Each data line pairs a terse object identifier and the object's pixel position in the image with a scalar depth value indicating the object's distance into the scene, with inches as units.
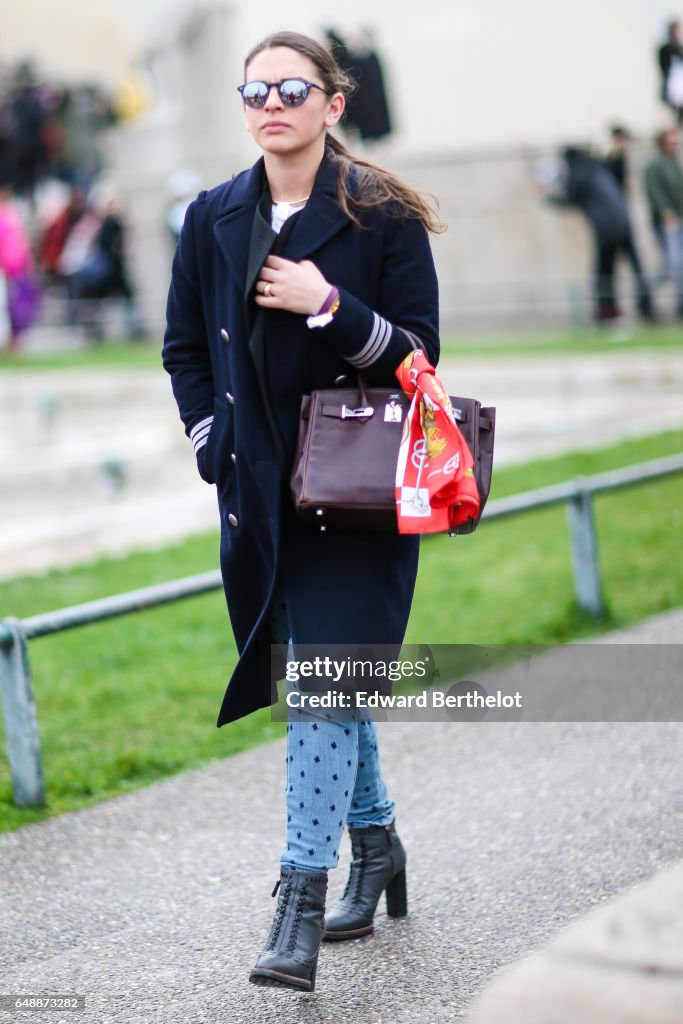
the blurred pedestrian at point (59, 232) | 931.3
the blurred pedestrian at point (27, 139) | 1005.2
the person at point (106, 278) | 858.8
